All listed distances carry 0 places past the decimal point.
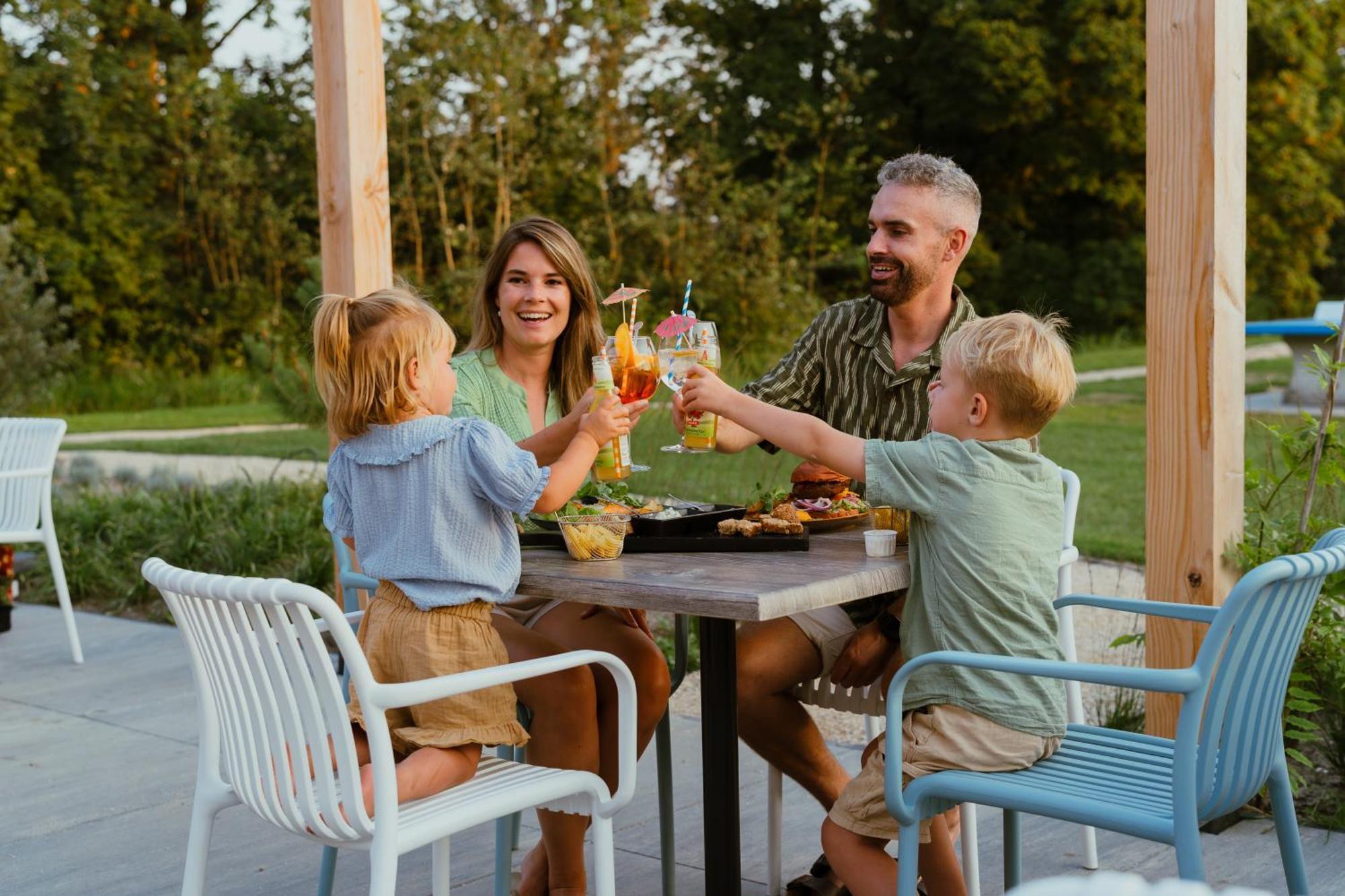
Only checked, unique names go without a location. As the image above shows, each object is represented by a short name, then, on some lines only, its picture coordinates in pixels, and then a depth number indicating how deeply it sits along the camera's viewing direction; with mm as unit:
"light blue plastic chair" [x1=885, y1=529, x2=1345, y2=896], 1973
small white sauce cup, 2453
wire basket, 2531
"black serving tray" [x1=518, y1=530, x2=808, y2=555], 2574
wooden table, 2217
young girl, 2357
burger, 2924
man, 2891
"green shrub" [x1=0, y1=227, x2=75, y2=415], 11938
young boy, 2279
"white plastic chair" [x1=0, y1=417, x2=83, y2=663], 5266
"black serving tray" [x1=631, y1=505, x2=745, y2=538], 2680
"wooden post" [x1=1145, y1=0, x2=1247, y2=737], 3207
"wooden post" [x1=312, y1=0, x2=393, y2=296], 4164
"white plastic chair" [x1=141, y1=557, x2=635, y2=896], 2021
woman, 2729
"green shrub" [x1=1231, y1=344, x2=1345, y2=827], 3312
